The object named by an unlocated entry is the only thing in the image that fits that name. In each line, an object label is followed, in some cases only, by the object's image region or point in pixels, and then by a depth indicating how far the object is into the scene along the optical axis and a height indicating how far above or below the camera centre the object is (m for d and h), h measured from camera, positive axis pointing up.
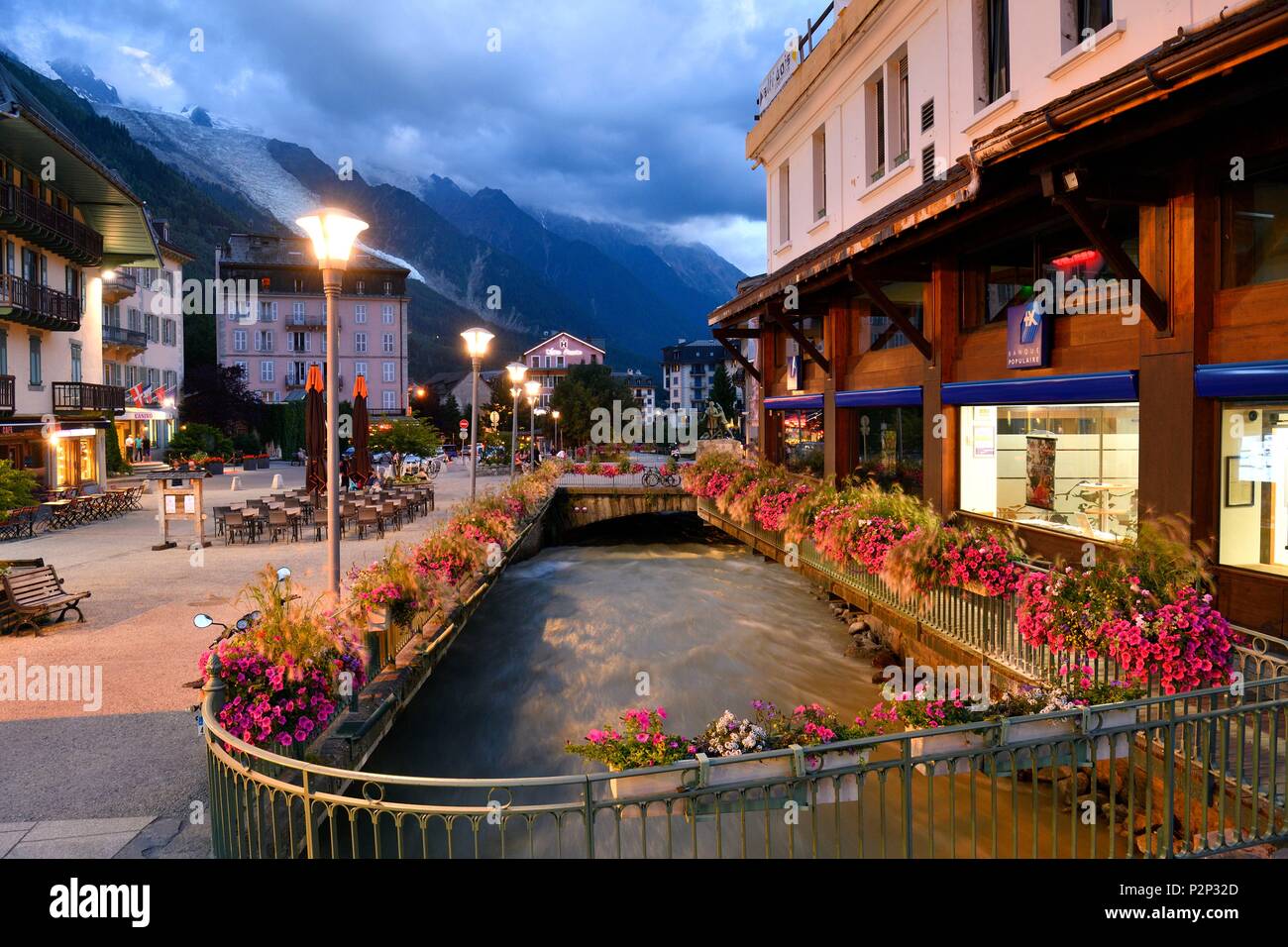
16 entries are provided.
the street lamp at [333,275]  8.17 +1.90
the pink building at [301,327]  74.44 +11.92
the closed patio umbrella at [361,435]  19.23 +0.41
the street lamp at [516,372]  26.24 +2.73
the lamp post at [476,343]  19.14 +2.64
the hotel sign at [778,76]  20.83 +10.31
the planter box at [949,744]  4.80 -2.13
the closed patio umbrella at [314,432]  18.33 +0.45
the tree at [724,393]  72.56 +5.26
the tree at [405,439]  47.66 +0.72
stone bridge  30.64 -2.13
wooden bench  10.76 -2.02
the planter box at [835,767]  4.56 -2.16
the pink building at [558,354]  115.12 +14.21
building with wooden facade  7.55 +2.33
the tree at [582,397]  52.91 +3.50
